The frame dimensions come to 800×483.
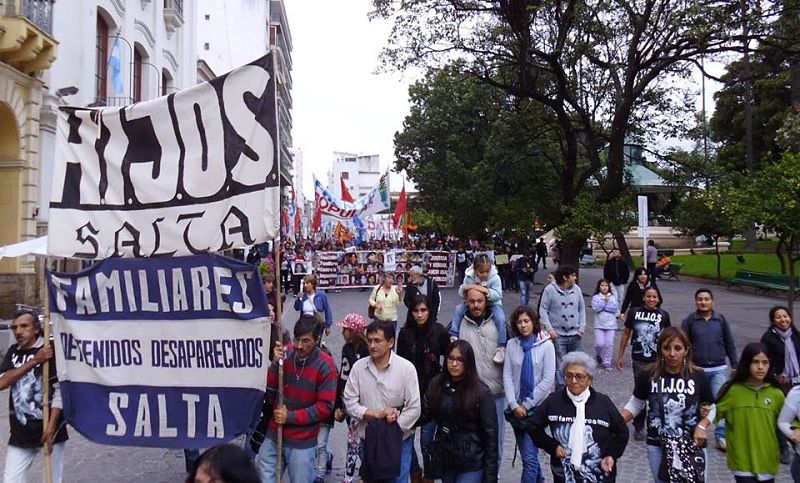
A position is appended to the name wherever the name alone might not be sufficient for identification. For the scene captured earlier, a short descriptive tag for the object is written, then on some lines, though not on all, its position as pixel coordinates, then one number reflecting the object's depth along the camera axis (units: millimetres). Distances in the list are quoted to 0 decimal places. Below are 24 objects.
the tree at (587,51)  15742
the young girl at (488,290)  5350
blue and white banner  3877
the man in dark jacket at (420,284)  10073
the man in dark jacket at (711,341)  6395
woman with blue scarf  5012
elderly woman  3834
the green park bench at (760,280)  20891
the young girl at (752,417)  4090
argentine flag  16109
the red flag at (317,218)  31588
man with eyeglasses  4211
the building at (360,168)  97062
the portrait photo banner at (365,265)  24266
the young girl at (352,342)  5574
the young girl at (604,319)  9789
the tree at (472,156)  22938
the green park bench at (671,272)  27581
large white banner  3932
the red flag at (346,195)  31241
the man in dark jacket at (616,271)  13961
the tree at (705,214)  13272
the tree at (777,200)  11548
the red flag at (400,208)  29562
